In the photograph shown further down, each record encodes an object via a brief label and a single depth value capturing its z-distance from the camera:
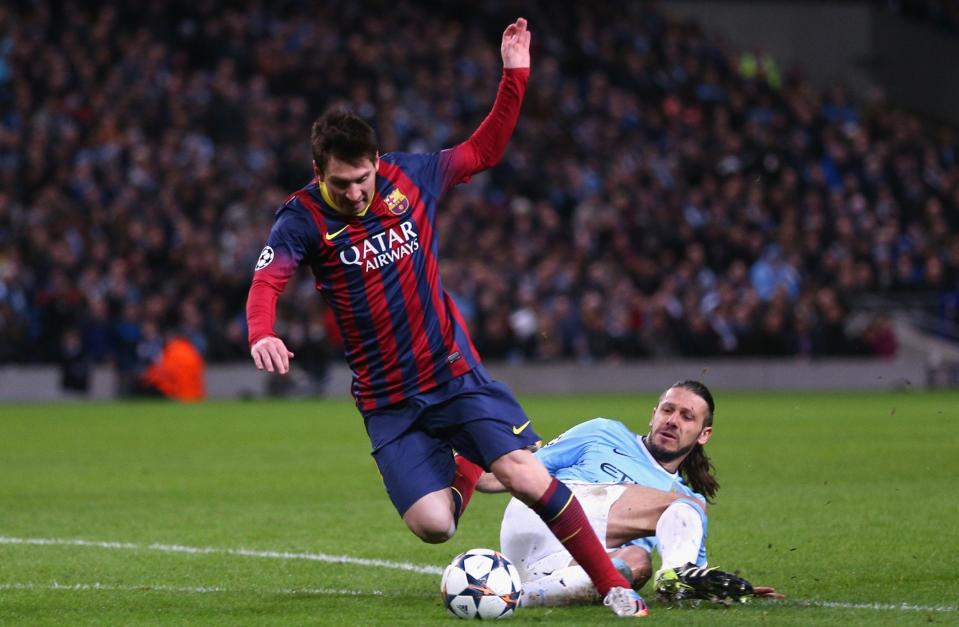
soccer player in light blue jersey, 13.09
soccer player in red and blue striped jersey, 12.61
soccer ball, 12.55
